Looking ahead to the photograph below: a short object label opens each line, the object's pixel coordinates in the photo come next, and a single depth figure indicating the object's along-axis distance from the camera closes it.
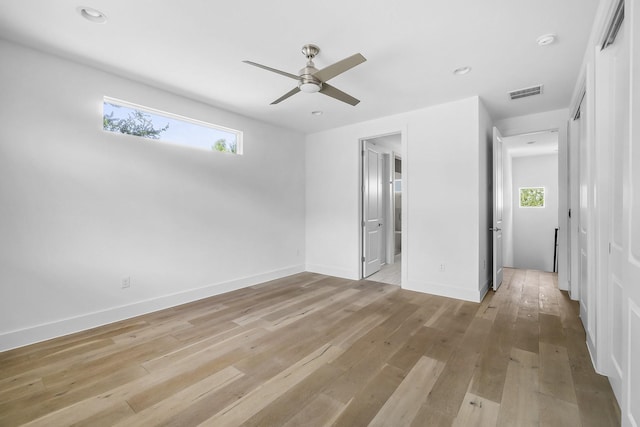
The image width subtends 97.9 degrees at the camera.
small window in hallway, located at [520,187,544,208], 7.97
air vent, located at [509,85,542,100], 3.38
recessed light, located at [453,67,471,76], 2.93
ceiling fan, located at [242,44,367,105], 2.20
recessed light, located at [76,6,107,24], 2.09
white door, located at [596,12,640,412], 1.18
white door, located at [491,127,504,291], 4.11
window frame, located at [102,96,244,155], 3.16
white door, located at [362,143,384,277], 4.97
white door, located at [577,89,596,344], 2.29
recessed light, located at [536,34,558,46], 2.35
